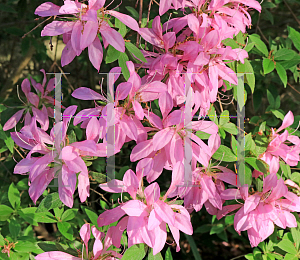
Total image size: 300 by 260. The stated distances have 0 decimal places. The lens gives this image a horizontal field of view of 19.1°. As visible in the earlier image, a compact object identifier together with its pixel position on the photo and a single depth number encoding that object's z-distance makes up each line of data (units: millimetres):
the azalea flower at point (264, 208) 724
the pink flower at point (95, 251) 700
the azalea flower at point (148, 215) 671
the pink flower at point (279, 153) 750
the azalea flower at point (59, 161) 667
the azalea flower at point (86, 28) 668
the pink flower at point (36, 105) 780
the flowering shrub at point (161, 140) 675
